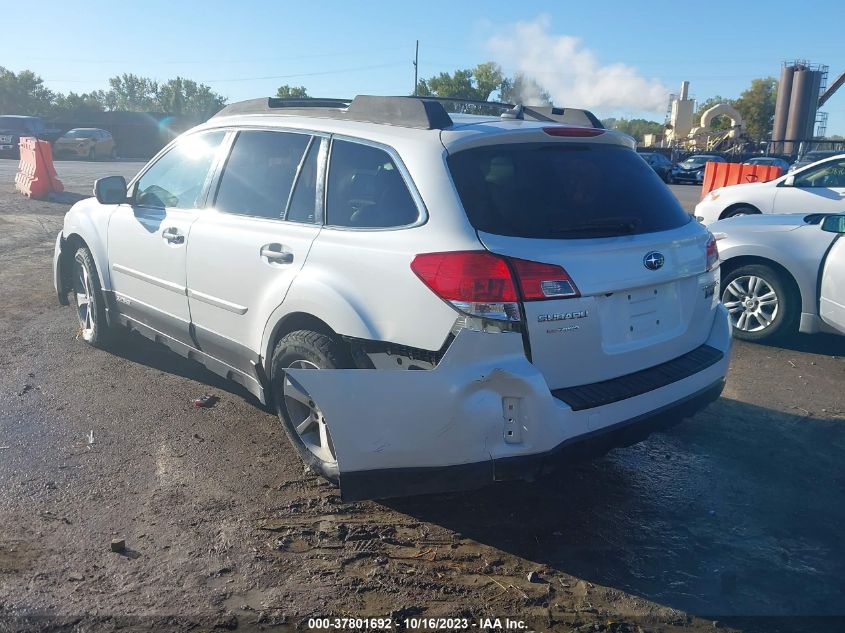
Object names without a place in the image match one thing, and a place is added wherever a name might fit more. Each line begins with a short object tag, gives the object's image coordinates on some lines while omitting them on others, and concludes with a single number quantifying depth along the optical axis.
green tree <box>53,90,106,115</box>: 81.84
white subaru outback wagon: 3.22
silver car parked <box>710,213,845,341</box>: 6.21
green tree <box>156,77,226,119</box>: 98.25
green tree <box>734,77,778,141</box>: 79.62
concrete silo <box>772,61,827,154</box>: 56.53
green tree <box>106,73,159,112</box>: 115.25
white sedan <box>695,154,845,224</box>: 10.76
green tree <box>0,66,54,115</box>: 76.88
